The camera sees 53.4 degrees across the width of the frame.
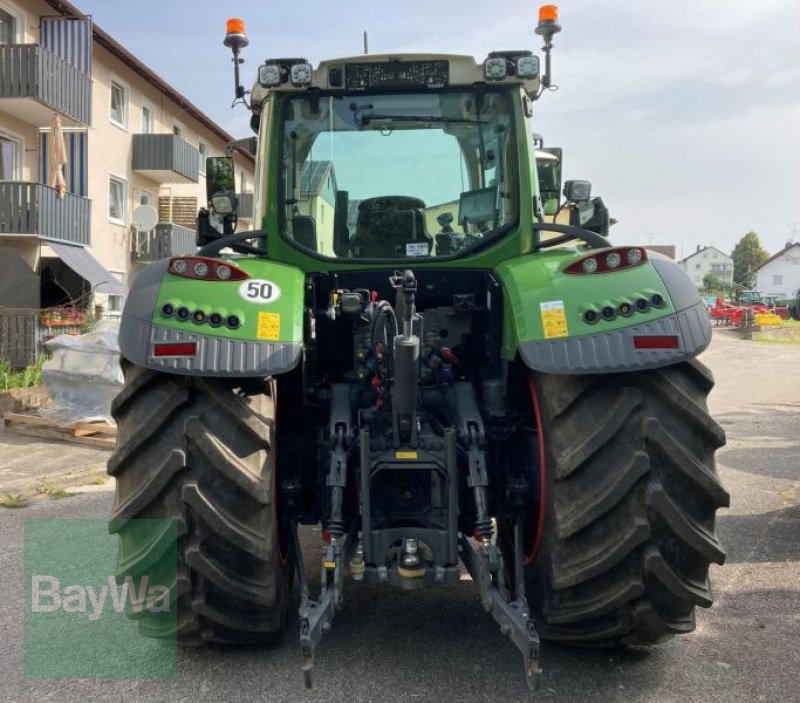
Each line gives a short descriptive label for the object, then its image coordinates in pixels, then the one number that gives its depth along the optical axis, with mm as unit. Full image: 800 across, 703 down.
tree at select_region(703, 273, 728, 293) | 90125
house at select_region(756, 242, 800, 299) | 93000
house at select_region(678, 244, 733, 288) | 128500
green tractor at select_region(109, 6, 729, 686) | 2801
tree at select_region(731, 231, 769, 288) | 99312
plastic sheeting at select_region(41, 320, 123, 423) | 9156
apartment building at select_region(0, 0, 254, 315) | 16859
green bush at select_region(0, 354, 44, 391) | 11109
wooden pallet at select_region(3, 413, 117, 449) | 8594
